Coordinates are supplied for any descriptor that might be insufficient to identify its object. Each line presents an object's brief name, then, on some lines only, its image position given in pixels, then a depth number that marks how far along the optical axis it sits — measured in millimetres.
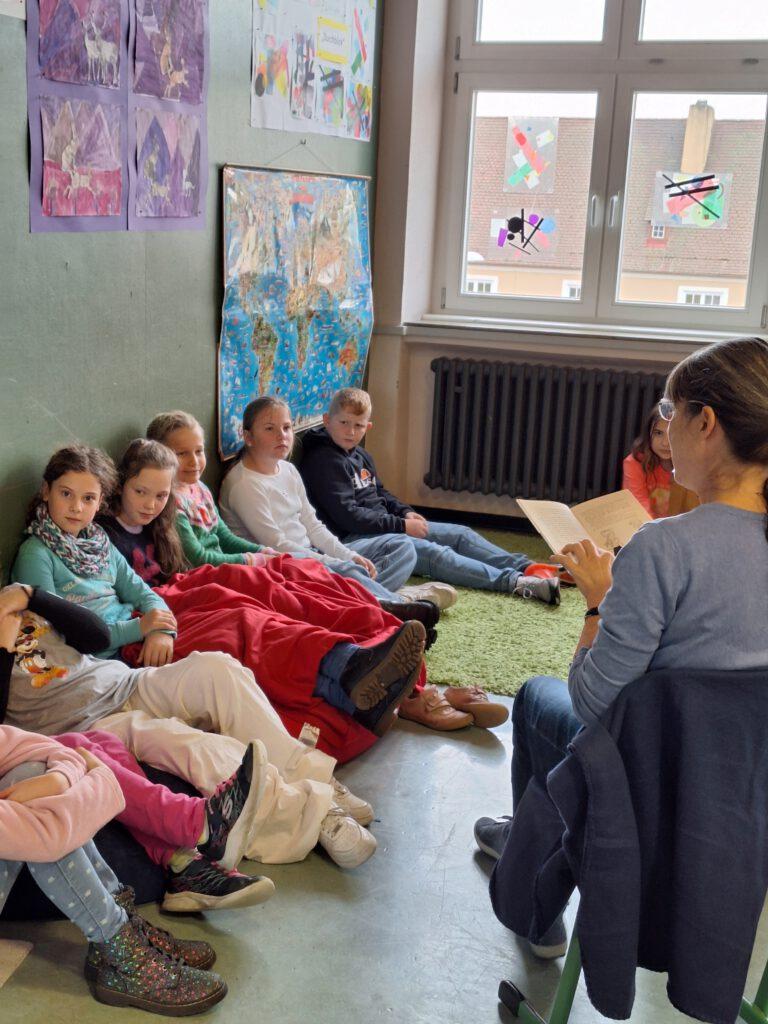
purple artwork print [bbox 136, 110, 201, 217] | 2697
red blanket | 2445
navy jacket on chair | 1311
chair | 1529
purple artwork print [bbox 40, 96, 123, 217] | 2328
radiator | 4457
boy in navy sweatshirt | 3752
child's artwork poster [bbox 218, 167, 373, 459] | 3299
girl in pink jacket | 1619
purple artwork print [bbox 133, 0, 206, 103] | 2627
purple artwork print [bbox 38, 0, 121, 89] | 2270
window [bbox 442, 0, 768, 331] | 4410
